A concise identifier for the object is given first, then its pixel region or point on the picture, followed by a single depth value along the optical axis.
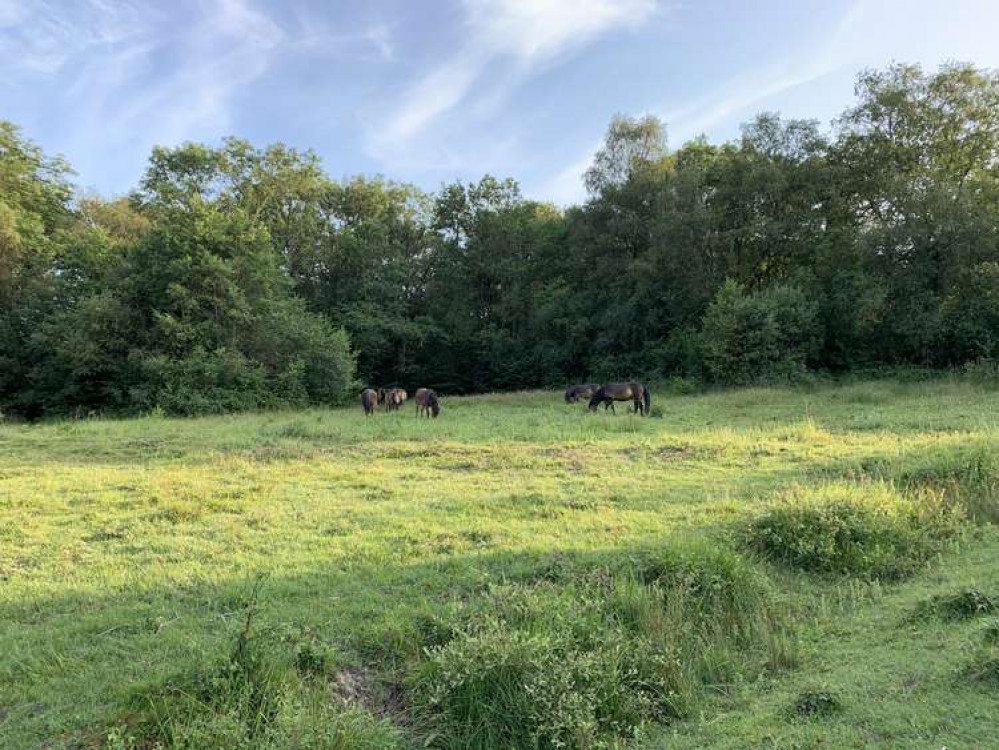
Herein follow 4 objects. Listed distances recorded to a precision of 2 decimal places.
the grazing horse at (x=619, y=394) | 20.11
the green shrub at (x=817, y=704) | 3.53
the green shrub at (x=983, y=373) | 20.92
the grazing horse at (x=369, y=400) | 22.07
